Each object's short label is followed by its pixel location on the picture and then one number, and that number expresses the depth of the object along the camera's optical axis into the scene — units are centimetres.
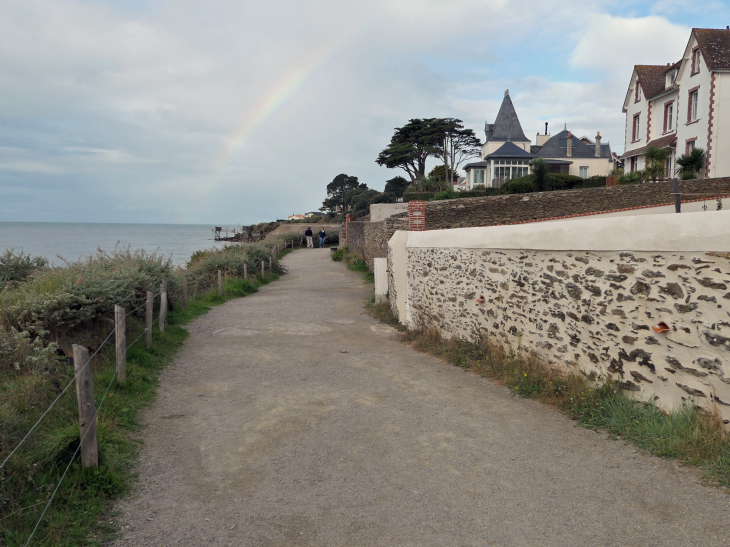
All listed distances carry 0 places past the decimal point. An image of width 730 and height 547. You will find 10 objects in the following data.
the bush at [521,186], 2808
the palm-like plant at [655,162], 2411
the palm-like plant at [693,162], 2361
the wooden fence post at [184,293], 1288
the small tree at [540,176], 2717
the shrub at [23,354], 538
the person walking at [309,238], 4437
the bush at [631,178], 2448
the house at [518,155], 4359
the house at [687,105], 2319
